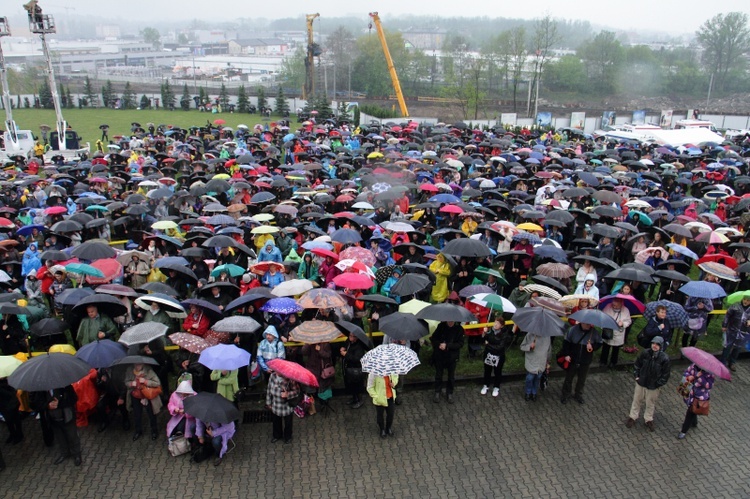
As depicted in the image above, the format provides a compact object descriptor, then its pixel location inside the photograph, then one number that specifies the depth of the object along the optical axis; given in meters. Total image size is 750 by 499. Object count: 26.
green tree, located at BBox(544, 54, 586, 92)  78.25
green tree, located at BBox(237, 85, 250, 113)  48.25
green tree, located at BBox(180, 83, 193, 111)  49.84
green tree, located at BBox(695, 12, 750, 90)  78.38
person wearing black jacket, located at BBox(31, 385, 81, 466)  6.14
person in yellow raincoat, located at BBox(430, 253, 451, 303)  9.62
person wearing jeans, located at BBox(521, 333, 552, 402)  7.47
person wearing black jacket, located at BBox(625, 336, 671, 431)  6.76
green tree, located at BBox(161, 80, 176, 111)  50.03
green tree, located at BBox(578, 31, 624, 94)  79.62
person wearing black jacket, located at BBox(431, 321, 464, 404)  7.34
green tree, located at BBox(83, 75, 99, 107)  50.50
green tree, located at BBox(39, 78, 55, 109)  48.44
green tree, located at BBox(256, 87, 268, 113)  47.38
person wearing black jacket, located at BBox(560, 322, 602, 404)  7.36
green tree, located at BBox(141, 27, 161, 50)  191.38
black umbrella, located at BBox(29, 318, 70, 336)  7.38
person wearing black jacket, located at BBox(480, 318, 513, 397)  7.45
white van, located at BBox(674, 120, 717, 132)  36.75
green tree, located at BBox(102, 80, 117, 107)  50.28
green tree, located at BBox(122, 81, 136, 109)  50.12
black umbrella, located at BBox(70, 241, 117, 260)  8.90
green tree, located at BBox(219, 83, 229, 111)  49.62
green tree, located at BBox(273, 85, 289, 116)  46.88
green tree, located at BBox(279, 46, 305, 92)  75.06
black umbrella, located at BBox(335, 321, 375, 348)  7.07
